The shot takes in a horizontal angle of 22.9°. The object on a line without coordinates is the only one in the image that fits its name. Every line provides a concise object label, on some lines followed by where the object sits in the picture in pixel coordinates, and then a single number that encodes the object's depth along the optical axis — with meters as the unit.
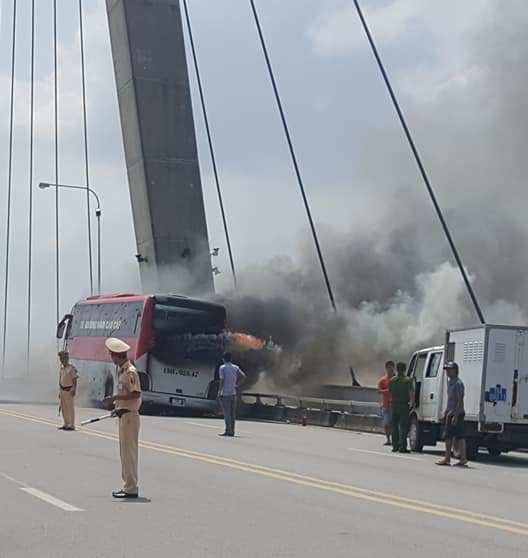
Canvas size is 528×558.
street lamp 53.94
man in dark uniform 21.59
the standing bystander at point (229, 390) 23.91
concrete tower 41.31
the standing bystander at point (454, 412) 19.13
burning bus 32.19
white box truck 20.34
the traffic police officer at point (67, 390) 24.23
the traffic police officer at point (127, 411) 12.35
